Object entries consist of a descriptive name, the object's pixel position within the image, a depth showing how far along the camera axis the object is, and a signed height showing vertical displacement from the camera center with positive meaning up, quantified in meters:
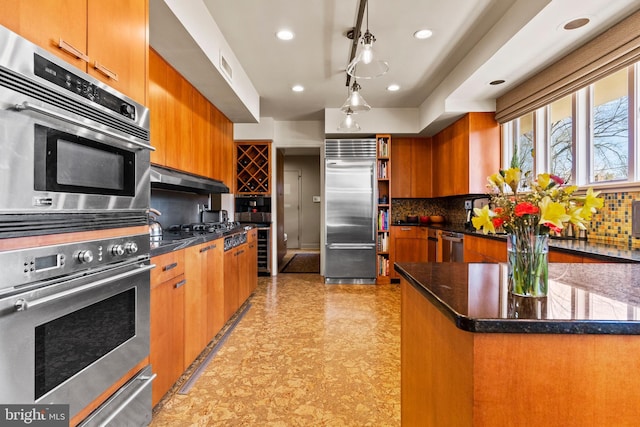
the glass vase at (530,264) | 0.90 -0.15
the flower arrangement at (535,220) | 0.85 -0.02
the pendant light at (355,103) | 2.87 +1.03
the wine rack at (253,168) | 4.93 +0.72
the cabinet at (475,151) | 3.83 +0.78
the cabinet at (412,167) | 5.14 +0.76
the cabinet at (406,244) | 4.80 -0.47
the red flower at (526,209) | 0.87 +0.01
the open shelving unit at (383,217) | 4.82 -0.06
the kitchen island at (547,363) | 0.72 -0.35
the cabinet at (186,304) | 1.71 -0.63
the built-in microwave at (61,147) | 0.82 +0.21
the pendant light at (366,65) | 2.01 +1.04
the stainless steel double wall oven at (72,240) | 0.83 -0.09
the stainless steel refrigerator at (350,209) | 4.75 +0.06
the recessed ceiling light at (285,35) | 2.74 +1.58
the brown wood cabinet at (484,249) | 2.77 -0.35
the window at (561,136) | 2.86 +0.74
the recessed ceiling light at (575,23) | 2.13 +1.31
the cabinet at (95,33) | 0.90 +0.62
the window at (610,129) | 2.35 +0.66
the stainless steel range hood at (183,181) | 2.28 +0.28
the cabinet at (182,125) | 2.40 +0.82
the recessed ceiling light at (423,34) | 2.74 +1.59
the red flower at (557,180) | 0.90 +0.10
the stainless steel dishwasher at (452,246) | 3.62 -0.40
